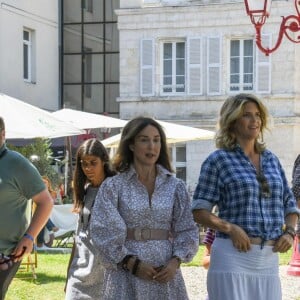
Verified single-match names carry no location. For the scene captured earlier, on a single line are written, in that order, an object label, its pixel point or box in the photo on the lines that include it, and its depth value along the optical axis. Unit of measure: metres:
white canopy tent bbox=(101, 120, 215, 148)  21.03
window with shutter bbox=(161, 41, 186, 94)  30.80
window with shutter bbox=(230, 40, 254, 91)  30.06
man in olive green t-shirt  6.40
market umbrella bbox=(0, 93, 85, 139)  12.18
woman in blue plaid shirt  5.56
